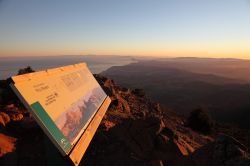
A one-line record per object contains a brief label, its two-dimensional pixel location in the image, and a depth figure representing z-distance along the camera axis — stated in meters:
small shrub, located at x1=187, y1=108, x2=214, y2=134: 11.32
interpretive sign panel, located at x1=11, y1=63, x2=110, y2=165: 2.34
